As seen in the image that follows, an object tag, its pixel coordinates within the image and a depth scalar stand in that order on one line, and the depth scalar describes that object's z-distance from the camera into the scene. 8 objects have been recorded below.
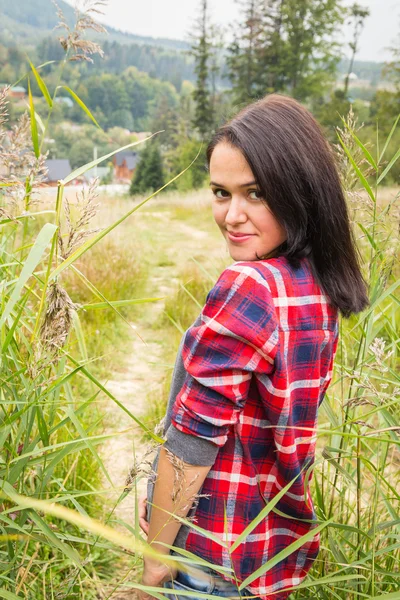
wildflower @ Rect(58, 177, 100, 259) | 0.81
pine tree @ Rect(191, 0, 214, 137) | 30.20
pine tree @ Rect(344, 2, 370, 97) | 26.33
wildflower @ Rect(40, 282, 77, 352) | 0.79
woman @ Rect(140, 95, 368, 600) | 0.97
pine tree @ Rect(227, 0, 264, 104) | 28.20
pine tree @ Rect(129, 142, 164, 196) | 34.12
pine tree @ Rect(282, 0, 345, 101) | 27.14
